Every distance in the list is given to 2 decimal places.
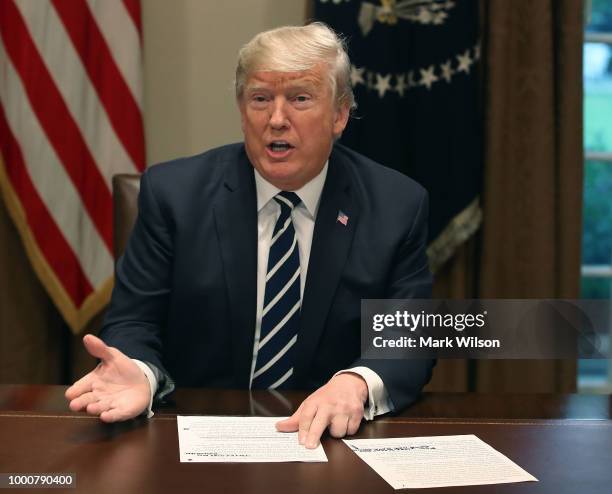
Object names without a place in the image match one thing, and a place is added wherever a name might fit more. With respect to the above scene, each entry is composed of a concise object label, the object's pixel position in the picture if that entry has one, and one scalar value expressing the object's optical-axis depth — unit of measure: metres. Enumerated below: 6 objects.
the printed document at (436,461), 2.60
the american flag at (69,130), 4.54
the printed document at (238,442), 2.66
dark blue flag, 4.60
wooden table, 2.56
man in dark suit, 3.31
